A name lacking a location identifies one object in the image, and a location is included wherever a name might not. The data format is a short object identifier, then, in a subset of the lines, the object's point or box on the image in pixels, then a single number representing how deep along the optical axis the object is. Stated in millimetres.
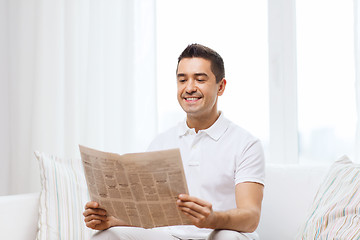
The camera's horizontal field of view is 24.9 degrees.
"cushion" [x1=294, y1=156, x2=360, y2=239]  2364
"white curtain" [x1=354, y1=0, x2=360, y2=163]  2987
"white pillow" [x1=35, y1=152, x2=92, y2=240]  2760
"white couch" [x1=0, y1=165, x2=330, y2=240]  2724
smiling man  2386
